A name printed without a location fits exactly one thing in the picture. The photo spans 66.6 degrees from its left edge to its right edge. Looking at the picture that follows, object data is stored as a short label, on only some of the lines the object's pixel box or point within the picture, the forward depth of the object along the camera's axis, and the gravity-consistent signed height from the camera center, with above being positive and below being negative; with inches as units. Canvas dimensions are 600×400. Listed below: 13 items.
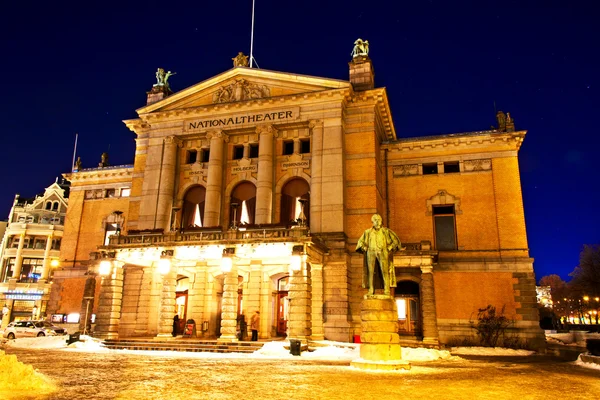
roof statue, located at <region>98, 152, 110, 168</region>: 1721.2 +570.5
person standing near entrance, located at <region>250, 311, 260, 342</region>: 1126.2 -5.5
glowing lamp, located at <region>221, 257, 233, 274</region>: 1027.3 +118.4
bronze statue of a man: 660.7 +99.1
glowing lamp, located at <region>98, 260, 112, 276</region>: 1128.3 +117.9
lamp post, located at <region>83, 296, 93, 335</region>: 1201.4 +14.5
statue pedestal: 604.4 -22.5
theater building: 1117.7 +296.5
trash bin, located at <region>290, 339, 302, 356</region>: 861.8 -52.3
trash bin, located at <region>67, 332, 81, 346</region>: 1010.7 -47.9
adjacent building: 2603.3 +328.3
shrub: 1170.0 -9.0
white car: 1390.3 -43.1
